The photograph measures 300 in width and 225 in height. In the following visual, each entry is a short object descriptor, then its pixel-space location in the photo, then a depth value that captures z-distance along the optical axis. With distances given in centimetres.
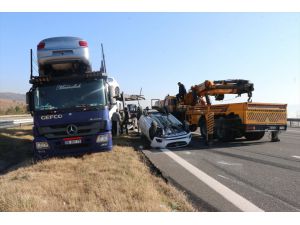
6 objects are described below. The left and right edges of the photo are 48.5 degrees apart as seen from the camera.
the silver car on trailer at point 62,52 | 967
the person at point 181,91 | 1733
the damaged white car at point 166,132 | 1184
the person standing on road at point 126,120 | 1714
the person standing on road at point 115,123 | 1392
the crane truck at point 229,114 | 1230
